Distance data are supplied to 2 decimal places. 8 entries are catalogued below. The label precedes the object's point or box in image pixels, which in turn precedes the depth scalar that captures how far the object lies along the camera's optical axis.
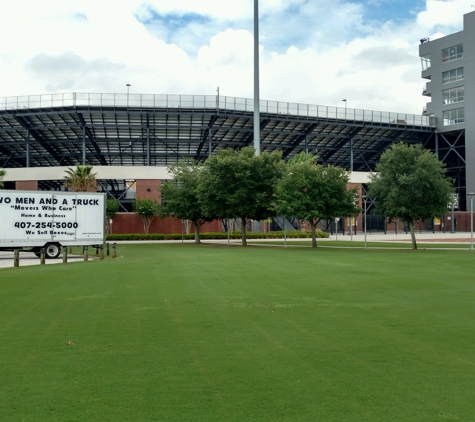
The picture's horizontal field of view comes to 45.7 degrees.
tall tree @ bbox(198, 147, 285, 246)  46.19
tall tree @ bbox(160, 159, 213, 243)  54.72
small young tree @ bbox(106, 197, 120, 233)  64.75
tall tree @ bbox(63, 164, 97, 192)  61.74
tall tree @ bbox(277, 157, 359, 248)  42.19
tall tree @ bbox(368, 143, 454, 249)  38.38
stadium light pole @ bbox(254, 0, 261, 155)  62.66
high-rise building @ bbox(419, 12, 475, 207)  81.69
